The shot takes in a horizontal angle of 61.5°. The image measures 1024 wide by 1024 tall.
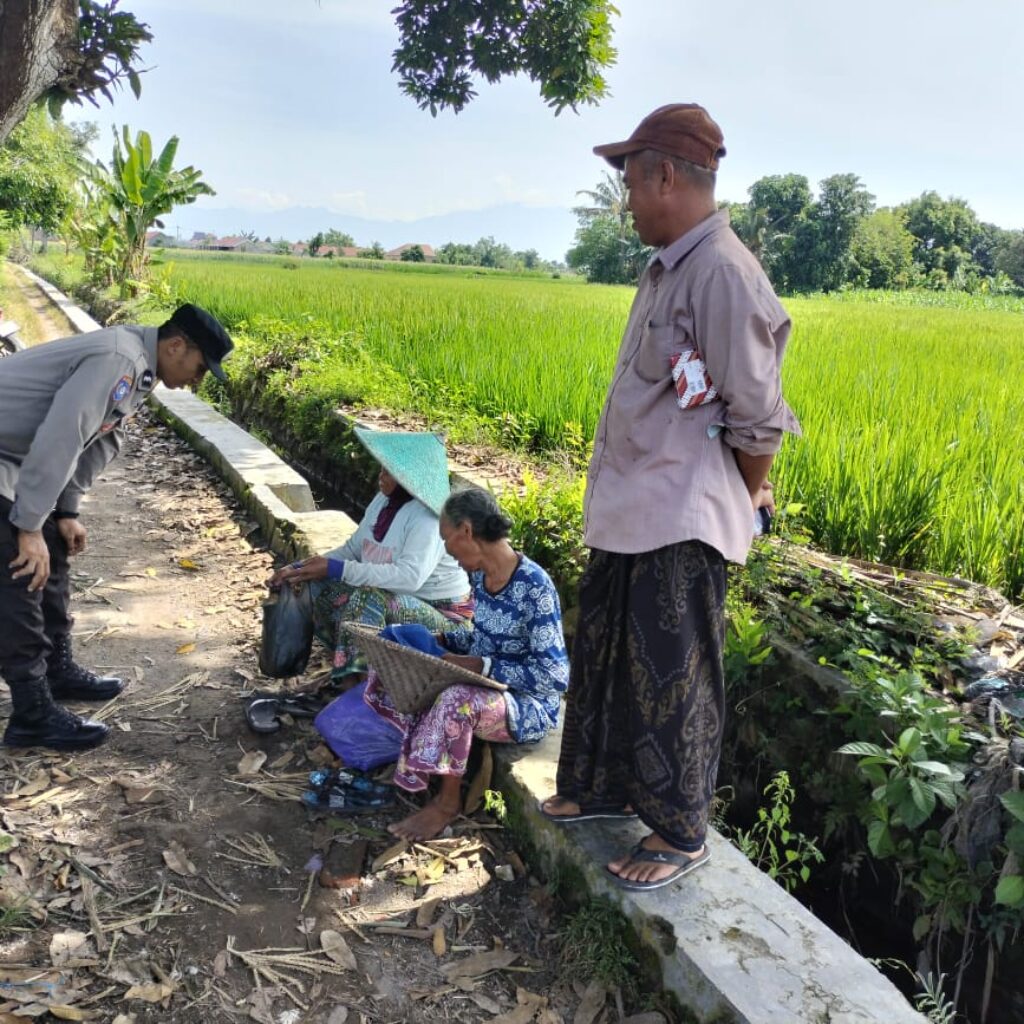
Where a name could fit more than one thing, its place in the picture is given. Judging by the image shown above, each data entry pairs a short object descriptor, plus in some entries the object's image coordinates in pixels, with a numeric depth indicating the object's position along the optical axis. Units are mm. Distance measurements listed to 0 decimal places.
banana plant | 14344
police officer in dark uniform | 2357
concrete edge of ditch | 1578
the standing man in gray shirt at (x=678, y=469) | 1730
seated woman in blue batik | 2357
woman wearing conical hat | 2910
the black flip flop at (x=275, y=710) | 2926
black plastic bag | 3025
